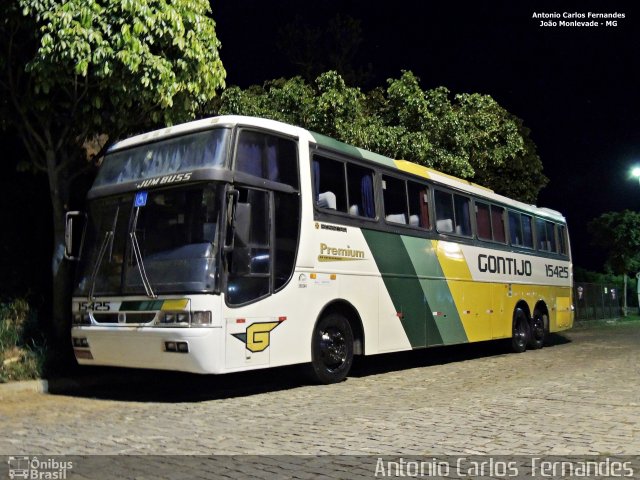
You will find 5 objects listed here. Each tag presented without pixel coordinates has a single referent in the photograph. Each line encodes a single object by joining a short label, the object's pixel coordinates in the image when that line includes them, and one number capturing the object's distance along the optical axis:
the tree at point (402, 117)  16.12
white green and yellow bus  7.64
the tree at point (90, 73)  8.87
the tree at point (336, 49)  27.12
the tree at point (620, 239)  37.16
